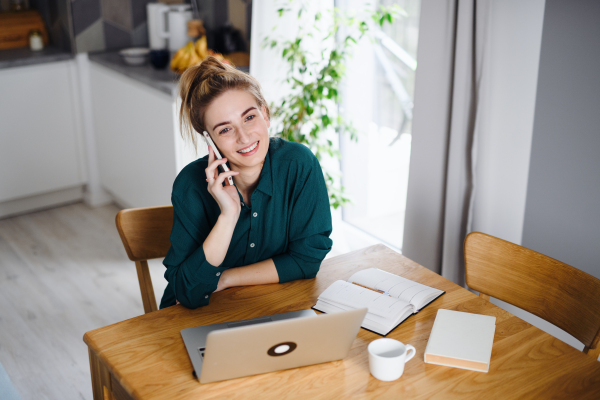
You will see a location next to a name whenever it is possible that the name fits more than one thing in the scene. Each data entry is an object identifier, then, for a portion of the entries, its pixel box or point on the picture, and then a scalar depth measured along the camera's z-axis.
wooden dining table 1.09
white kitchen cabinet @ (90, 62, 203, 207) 2.95
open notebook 1.29
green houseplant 2.48
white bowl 3.22
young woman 1.42
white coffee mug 1.10
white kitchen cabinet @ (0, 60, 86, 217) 3.37
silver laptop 1.01
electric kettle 3.27
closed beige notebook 1.16
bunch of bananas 2.94
